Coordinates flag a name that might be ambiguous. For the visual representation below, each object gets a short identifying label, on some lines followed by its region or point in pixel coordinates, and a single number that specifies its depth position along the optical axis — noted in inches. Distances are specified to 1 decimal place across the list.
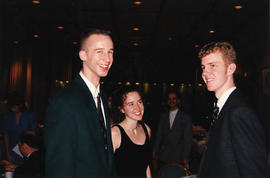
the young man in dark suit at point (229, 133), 50.9
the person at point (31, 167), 93.3
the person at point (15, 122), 164.1
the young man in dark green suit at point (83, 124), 50.3
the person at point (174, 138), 154.3
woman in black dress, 87.3
